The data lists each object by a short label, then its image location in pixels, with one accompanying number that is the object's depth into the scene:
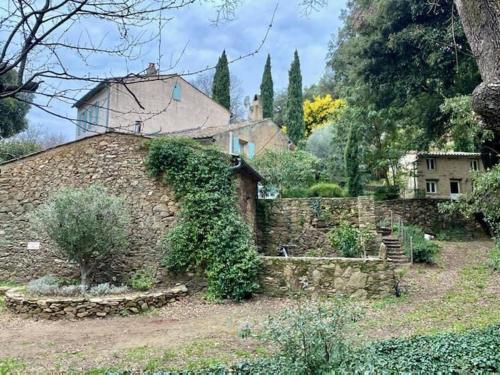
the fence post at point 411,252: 12.71
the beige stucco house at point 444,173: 24.47
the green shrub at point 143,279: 9.68
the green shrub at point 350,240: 12.55
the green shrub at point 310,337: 3.58
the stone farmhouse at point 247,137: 18.98
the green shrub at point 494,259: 11.43
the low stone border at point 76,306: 8.10
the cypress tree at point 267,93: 33.06
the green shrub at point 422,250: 12.76
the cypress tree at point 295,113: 29.84
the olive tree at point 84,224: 8.80
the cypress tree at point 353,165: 20.98
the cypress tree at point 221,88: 27.52
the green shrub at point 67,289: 8.83
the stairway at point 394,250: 12.98
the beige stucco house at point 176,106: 18.06
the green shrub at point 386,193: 21.24
